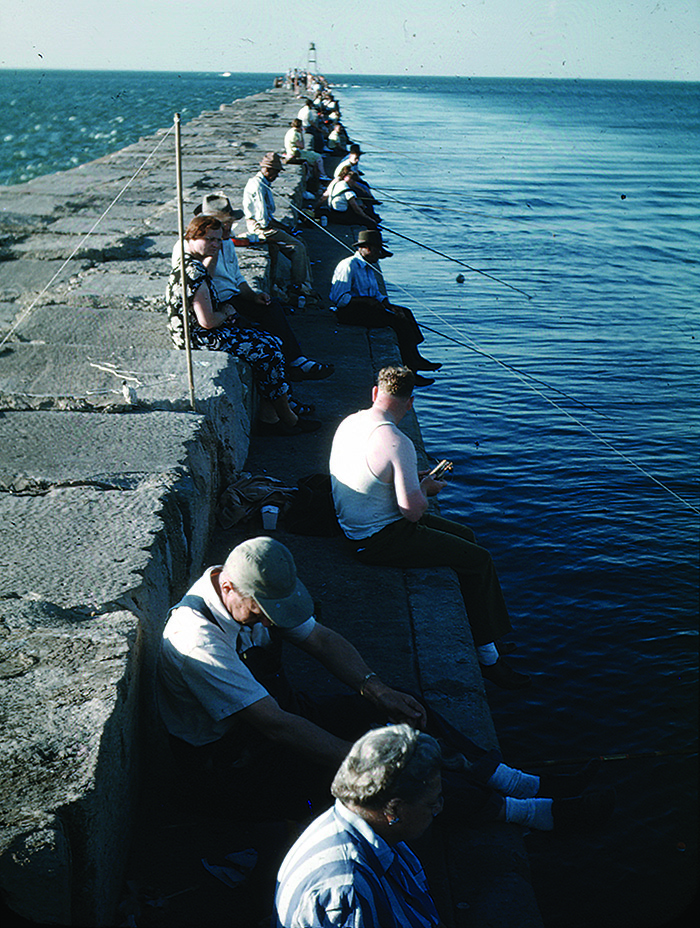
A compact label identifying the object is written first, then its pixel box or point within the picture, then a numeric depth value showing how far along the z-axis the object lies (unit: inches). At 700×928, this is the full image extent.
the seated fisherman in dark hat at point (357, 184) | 649.8
